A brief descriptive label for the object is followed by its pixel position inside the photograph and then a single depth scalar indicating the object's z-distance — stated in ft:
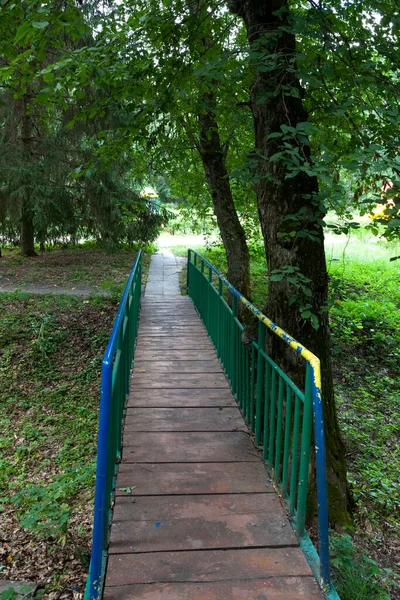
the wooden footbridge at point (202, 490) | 7.88
